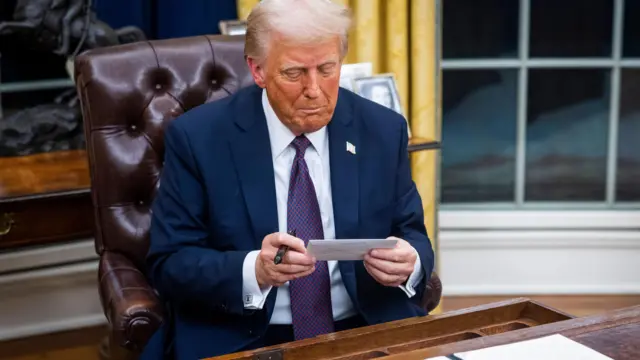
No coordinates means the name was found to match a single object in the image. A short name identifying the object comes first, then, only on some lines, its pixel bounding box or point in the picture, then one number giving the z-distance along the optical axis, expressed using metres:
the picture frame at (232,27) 2.86
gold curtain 3.15
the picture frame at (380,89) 2.83
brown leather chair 2.24
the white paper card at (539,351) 1.36
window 3.80
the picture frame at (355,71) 2.84
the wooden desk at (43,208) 2.35
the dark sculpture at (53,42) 2.93
